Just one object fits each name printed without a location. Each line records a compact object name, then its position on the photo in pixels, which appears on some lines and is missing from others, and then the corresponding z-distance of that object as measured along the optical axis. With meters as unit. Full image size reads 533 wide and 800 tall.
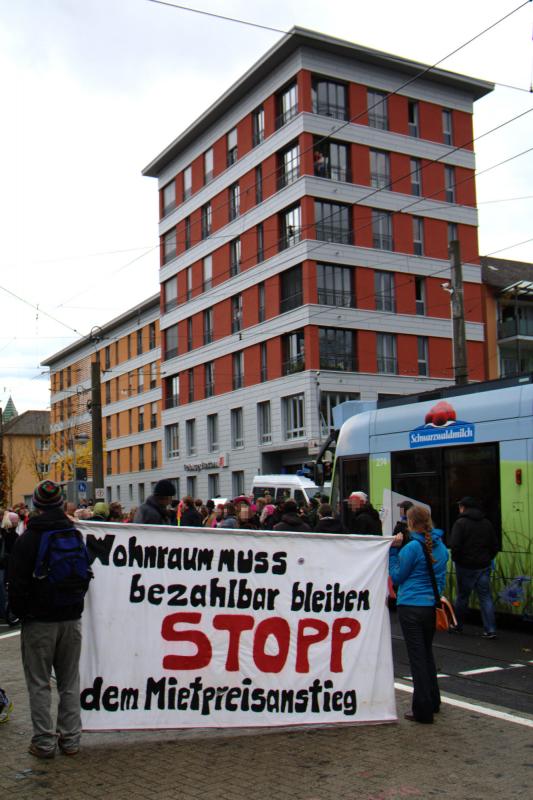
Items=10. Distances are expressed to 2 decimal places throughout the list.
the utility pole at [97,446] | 26.97
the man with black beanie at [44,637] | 5.56
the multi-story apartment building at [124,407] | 56.19
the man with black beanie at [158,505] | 8.88
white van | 27.69
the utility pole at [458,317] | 19.38
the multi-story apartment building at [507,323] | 43.72
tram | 11.29
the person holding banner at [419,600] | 6.62
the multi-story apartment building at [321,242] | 37.44
